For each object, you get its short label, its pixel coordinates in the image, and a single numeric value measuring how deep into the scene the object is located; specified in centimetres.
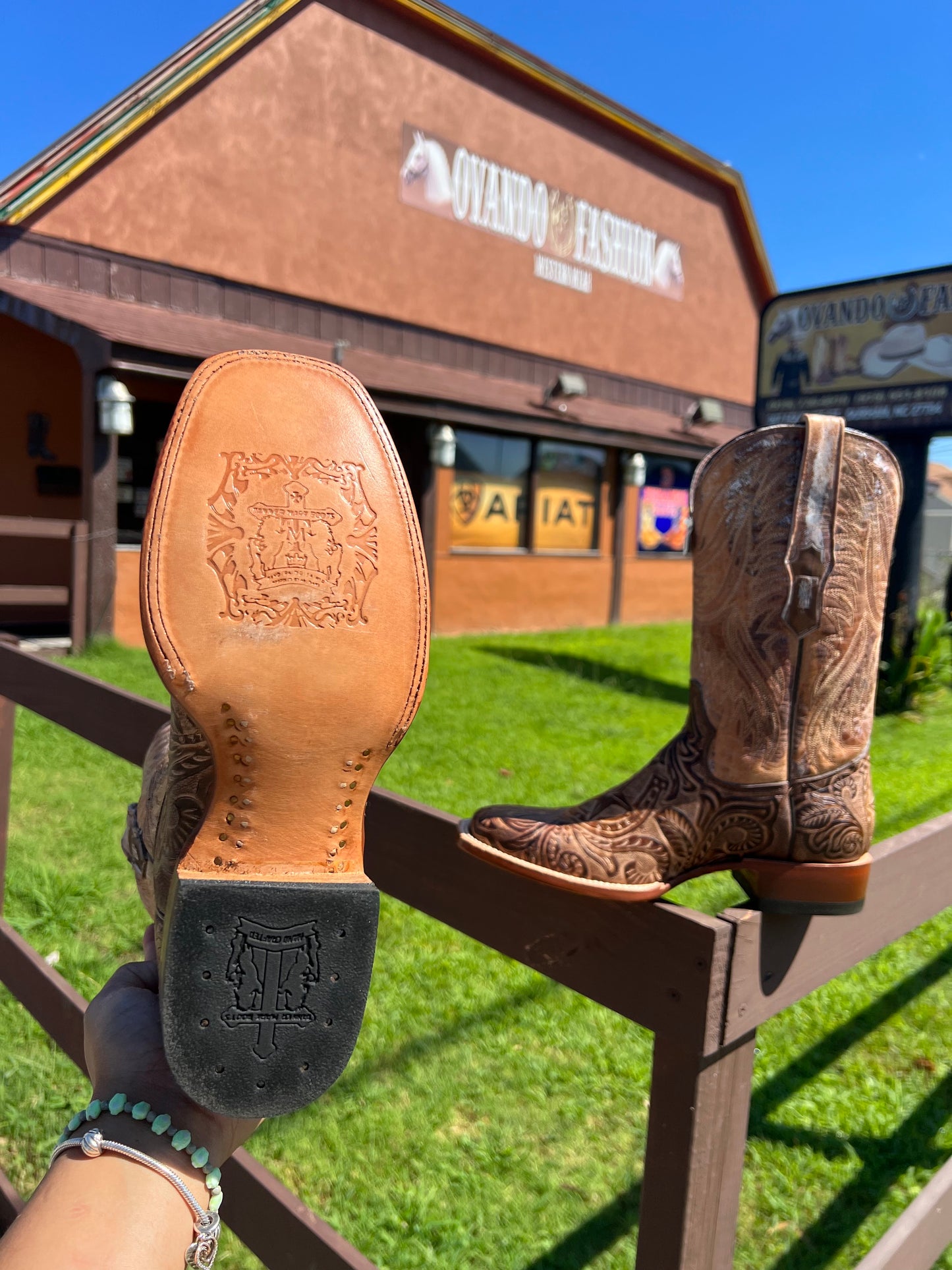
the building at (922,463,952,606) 2209
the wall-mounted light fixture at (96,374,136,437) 721
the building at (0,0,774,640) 792
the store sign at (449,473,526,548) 1016
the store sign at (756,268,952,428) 652
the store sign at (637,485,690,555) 1230
